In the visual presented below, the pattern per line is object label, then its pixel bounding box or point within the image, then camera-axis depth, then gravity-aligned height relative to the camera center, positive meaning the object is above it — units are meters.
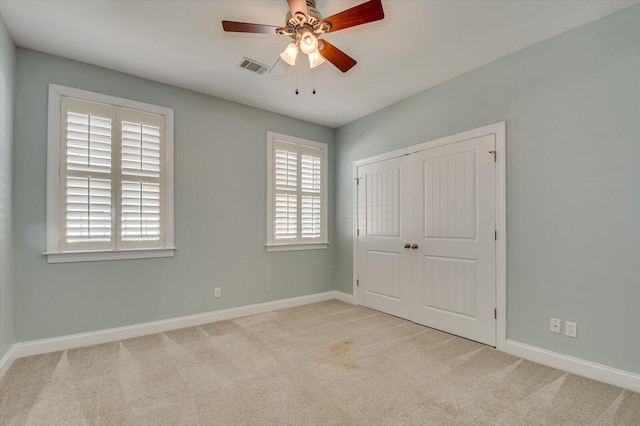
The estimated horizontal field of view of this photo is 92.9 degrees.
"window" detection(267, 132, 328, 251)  4.29 +0.31
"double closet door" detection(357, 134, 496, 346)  3.04 -0.26
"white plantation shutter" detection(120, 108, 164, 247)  3.20 +0.38
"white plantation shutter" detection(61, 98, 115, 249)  2.91 +0.38
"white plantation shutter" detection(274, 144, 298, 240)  4.34 +0.32
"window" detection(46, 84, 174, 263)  2.87 +0.36
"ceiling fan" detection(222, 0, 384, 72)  1.89 +1.26
